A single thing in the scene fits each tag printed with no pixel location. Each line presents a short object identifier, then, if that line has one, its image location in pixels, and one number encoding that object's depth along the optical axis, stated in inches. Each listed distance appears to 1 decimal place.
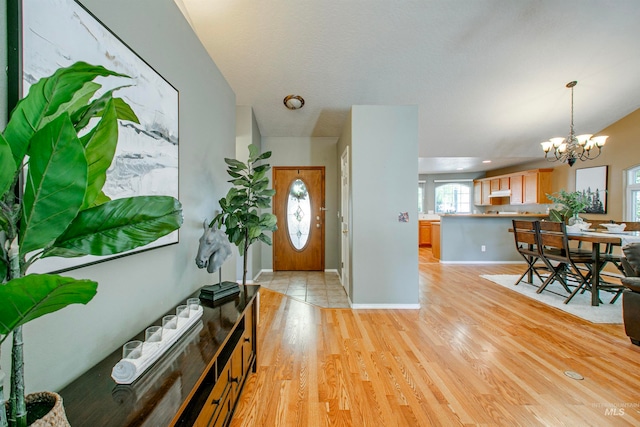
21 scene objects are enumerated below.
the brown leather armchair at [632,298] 86.3
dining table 114.4
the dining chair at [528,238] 142.1
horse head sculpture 63.2
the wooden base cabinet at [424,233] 307.1
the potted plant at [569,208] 147.6
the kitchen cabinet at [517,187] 233.1
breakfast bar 216.2
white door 138.2
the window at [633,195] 170.9
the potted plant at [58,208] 15.3
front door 190.9
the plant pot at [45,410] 20.3
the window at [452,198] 333.7
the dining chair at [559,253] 125.8
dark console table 29.6
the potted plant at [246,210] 76.6
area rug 109.9
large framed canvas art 30.0
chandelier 145.1
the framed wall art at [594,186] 188.5
